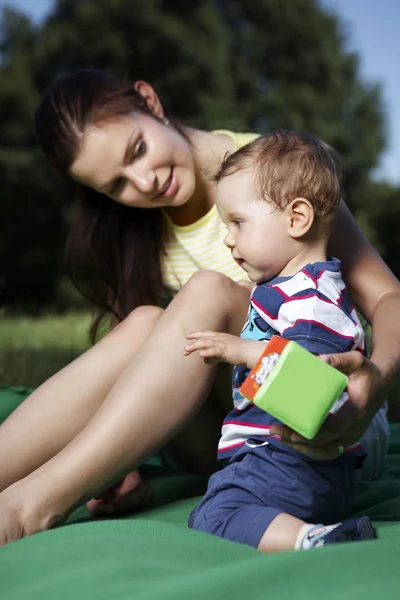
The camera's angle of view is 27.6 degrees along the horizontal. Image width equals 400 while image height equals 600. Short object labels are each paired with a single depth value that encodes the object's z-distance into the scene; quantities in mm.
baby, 1246
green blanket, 943
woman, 1391
